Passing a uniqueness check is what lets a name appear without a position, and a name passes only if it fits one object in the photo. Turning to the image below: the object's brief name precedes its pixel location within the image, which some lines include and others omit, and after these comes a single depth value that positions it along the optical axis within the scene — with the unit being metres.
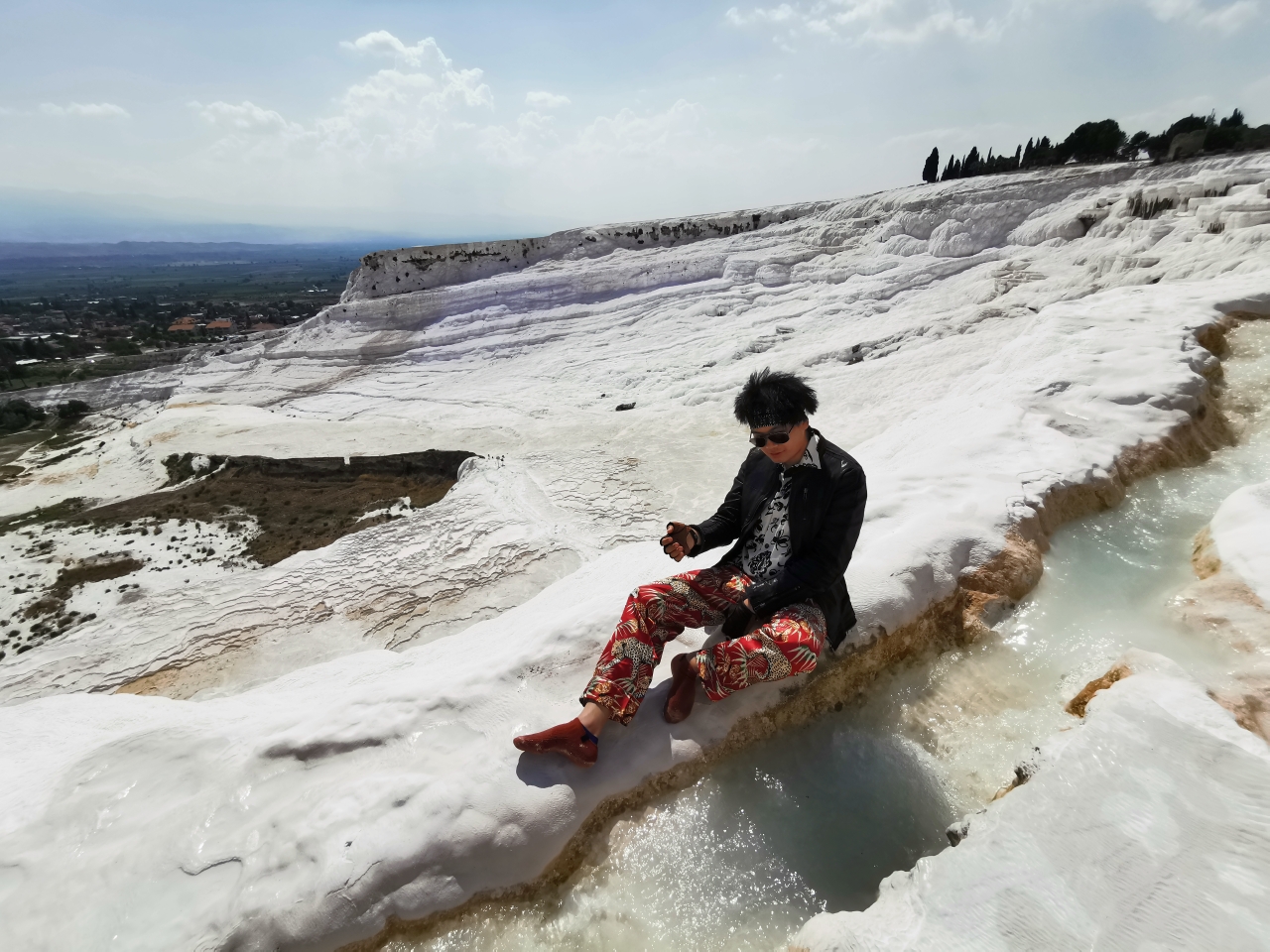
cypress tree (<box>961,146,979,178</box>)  30.61
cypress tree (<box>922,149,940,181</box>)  33.03
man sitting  2.54
